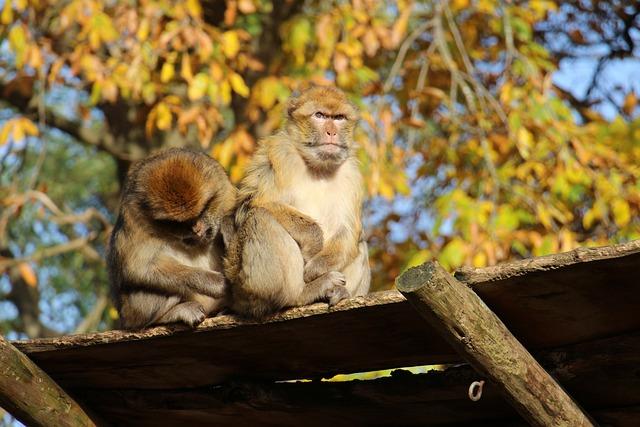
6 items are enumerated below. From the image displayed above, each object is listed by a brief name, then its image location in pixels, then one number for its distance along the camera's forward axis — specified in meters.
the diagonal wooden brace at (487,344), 5.71
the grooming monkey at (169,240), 8.70
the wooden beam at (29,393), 7.25
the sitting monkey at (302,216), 8.18
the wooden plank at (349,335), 5.77
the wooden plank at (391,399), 6.53
